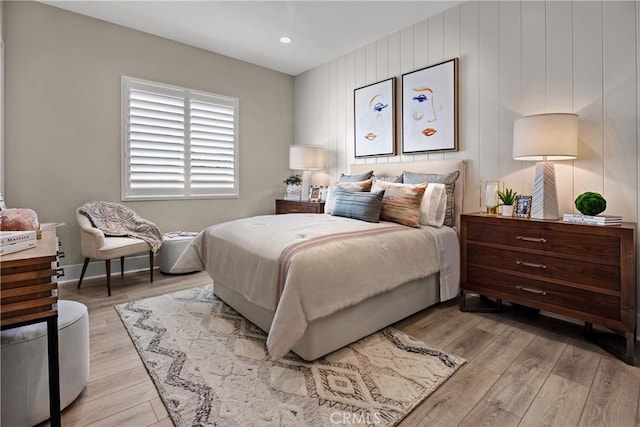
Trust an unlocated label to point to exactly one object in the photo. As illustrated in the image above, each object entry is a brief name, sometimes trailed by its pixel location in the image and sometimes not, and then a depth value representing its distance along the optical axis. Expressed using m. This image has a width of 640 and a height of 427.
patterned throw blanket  3.27
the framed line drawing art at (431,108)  3.14
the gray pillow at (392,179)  3.34
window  3.73
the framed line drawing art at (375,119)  3.72
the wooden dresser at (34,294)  0.97
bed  1.74
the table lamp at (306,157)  4.34
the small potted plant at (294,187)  4.76
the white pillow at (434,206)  2.80
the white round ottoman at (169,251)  3.61
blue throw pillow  2.76
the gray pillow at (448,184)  3.01
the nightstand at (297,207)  4.09
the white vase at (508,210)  2.56
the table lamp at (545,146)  2.20
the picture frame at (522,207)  2.48
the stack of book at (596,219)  1.99
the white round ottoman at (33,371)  1.25
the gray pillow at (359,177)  3.67
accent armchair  2.94
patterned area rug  1.44
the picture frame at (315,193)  4.40
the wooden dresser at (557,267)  1.89
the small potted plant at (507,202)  2.57
